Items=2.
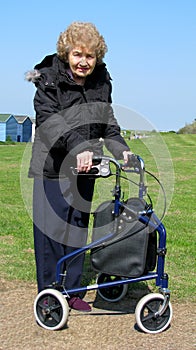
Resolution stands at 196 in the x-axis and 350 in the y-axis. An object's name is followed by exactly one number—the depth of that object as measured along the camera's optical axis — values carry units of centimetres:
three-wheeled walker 408
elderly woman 412
